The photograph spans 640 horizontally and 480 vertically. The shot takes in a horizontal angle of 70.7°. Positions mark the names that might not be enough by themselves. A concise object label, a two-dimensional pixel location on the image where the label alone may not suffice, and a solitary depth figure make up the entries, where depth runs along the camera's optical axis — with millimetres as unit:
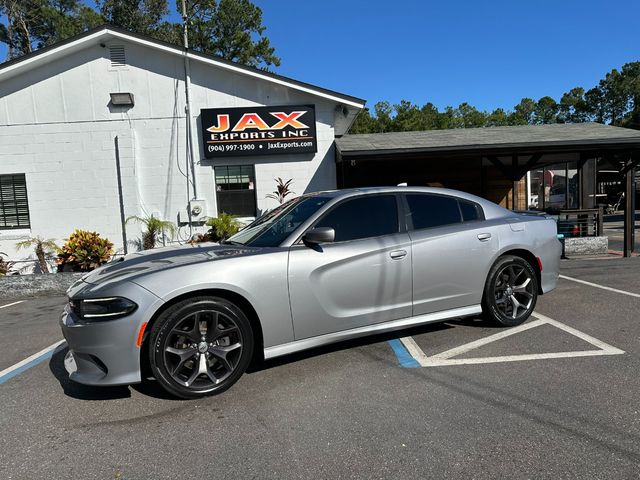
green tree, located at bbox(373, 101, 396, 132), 42812
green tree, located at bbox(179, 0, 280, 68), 34250
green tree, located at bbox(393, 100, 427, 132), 41709
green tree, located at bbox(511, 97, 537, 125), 70188
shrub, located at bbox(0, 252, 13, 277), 9725
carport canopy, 10523
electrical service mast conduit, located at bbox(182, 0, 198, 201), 11086
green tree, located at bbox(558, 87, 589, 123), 61688
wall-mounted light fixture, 10984
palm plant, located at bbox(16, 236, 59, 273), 10789
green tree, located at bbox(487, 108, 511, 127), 59697
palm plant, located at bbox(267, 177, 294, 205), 11062
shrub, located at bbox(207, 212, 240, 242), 10344
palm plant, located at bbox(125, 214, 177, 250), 10883
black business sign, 11109
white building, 11008
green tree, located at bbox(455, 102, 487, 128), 59203
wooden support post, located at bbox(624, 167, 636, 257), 10414
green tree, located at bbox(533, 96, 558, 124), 67250
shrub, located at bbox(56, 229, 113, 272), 9641
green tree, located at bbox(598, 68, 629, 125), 56562
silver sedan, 3293
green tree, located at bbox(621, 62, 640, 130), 54531
